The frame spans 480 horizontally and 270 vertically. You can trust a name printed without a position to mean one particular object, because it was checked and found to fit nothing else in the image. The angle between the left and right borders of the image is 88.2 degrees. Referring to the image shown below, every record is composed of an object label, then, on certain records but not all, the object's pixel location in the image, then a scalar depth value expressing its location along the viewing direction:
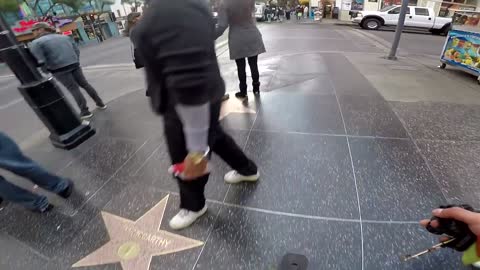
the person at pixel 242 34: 3.03
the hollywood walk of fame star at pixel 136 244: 1.79
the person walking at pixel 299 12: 24.06
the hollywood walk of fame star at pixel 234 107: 3.80
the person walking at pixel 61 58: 3.61
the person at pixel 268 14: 20.98
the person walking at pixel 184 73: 1.08
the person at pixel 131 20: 3.13
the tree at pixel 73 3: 19.00
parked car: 13.67
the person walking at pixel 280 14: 21.80
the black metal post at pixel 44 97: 2.58
